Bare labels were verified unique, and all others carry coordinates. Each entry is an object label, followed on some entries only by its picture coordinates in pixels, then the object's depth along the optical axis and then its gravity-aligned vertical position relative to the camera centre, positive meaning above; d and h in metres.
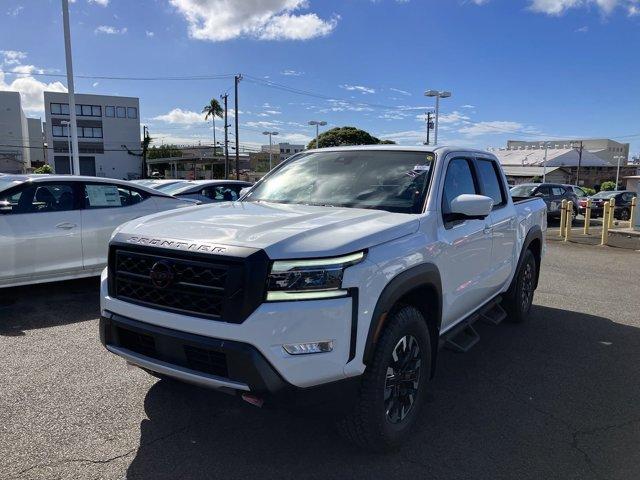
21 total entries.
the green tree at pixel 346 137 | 53.66 +2.52
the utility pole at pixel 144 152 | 66.38 +0.64
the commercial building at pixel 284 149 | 99.89 +2.22
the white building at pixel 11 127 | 76.56 +4.18
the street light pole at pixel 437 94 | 23.46 +3.12
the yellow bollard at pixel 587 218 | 14.90 -1.52
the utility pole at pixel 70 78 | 15.19 +2.36
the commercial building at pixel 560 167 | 73.44 -0.22
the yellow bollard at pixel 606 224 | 12.98 -1.46
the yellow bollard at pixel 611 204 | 13.28 -0.99
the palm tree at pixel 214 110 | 83.12 +7.83
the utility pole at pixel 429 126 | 45.12 +3.21
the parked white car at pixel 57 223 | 5.92 -0.82
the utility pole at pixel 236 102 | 45.38 +5.04
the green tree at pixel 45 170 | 41.24 -1.19
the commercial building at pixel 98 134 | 65.31 +2.95
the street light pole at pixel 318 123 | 37.41 +2.71
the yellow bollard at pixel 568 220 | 13.69 -1.45
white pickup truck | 2.50 -0.70
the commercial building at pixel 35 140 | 95.56 +2.91
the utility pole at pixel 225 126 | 54.04 +3.54
